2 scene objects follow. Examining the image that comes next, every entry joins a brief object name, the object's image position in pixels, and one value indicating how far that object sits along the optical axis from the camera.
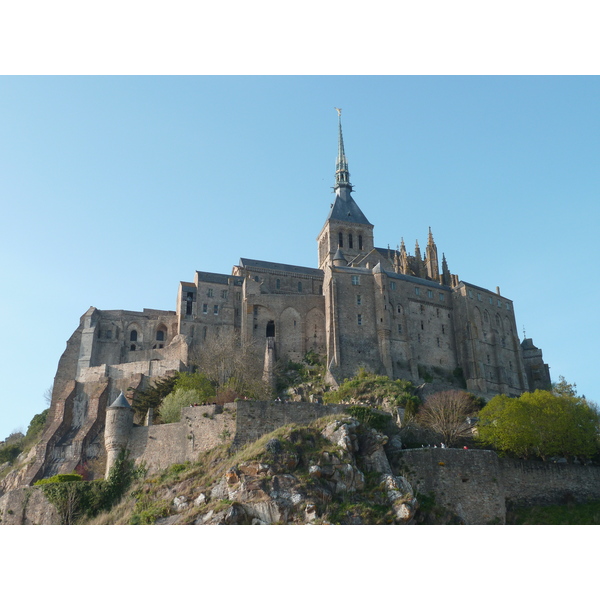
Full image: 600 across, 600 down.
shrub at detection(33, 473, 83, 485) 41.78
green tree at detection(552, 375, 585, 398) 53.25
